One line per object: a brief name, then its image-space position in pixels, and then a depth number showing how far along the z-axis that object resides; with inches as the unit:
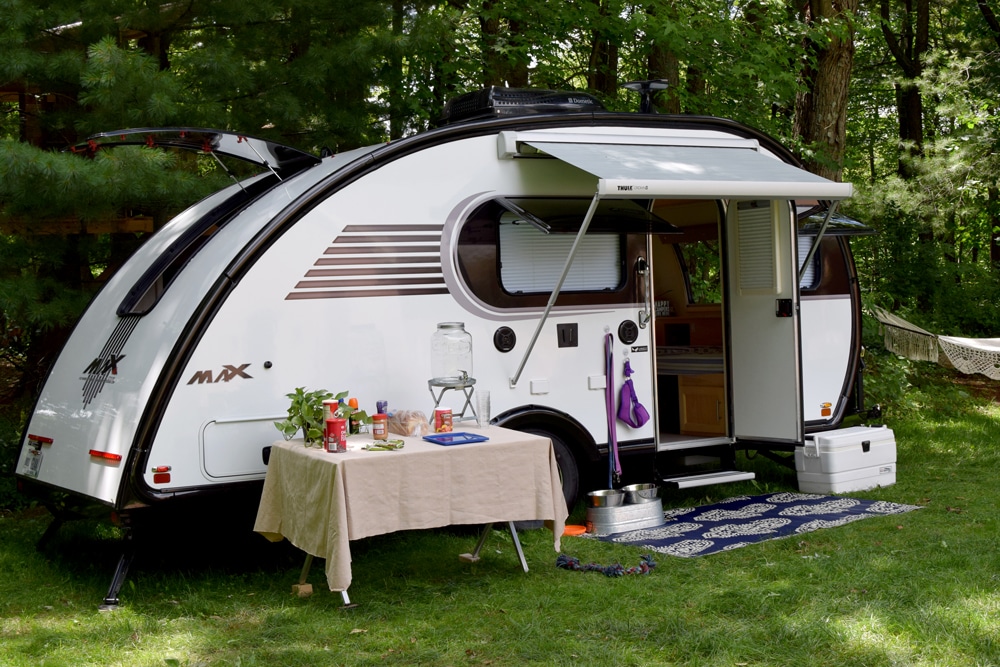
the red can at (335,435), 210.5
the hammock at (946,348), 448.1
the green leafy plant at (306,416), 219.0
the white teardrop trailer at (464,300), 229.1
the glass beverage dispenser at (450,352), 255.0
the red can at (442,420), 230.4
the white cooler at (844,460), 317.7
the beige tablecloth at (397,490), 201.5
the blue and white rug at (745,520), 261.4
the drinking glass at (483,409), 241.9
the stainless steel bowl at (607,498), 277.7
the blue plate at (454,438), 220.7
